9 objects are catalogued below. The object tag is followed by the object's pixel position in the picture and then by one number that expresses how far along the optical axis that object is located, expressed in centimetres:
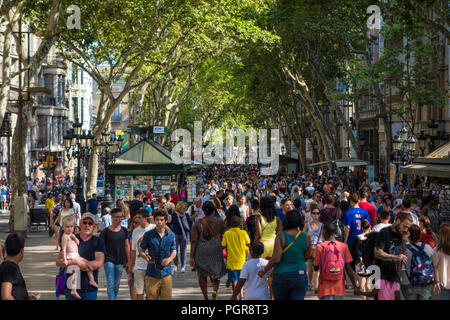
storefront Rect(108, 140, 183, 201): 3009
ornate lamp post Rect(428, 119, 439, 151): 2850
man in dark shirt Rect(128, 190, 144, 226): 1627
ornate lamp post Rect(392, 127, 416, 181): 2981
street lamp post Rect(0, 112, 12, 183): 2717
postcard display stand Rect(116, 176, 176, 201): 3052
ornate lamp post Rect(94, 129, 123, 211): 2790
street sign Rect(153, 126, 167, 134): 3306
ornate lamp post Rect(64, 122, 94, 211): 2932
